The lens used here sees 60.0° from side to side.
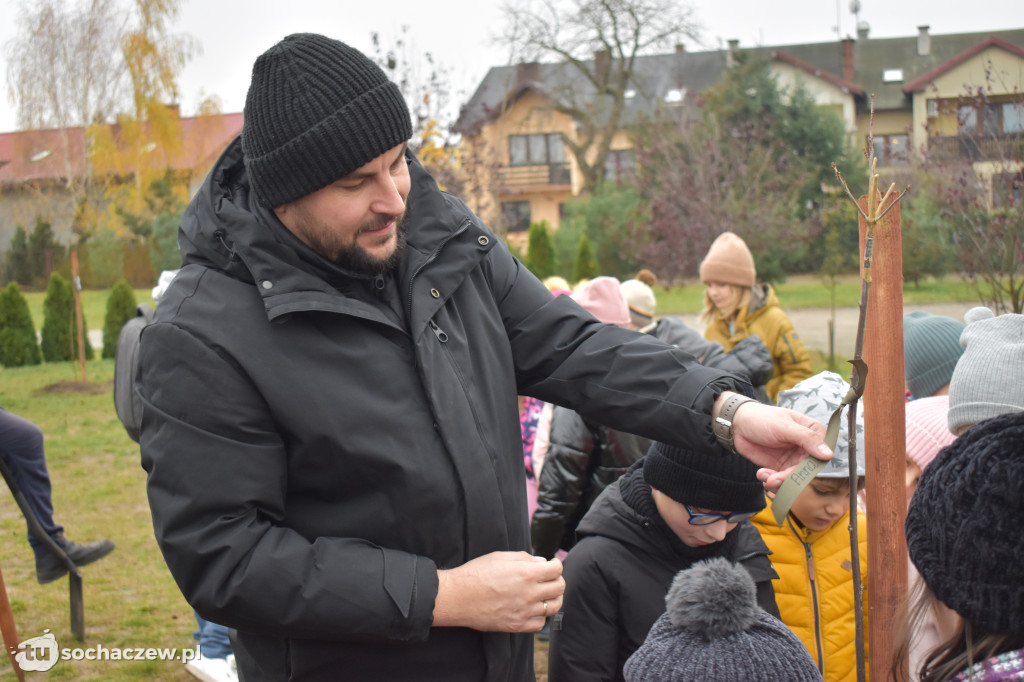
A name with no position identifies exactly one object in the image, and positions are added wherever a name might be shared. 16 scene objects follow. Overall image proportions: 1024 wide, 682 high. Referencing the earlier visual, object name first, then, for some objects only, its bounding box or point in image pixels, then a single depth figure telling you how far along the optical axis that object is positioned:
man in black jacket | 1.59
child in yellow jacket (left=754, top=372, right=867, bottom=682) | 2.56
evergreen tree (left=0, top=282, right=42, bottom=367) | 15.26
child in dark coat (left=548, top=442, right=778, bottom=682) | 2.38
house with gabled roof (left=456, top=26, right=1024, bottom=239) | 32.31
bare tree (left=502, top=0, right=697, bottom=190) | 30.17
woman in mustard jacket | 5.83
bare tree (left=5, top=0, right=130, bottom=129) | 17.77
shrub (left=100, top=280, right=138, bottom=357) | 15.42
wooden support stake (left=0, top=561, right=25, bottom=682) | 3.83
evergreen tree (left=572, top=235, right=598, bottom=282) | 21.05
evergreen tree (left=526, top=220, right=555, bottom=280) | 21.88
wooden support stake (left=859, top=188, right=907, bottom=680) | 1.63
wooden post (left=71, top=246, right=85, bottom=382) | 12.21
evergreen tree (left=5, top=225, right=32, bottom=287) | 20.56
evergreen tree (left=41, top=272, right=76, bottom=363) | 15.44
